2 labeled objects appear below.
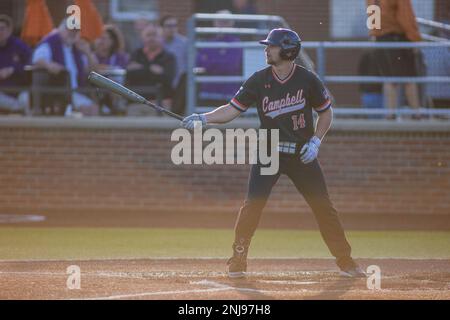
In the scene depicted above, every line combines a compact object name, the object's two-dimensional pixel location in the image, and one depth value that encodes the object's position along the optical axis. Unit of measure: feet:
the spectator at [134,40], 57.76
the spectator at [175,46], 47.78
